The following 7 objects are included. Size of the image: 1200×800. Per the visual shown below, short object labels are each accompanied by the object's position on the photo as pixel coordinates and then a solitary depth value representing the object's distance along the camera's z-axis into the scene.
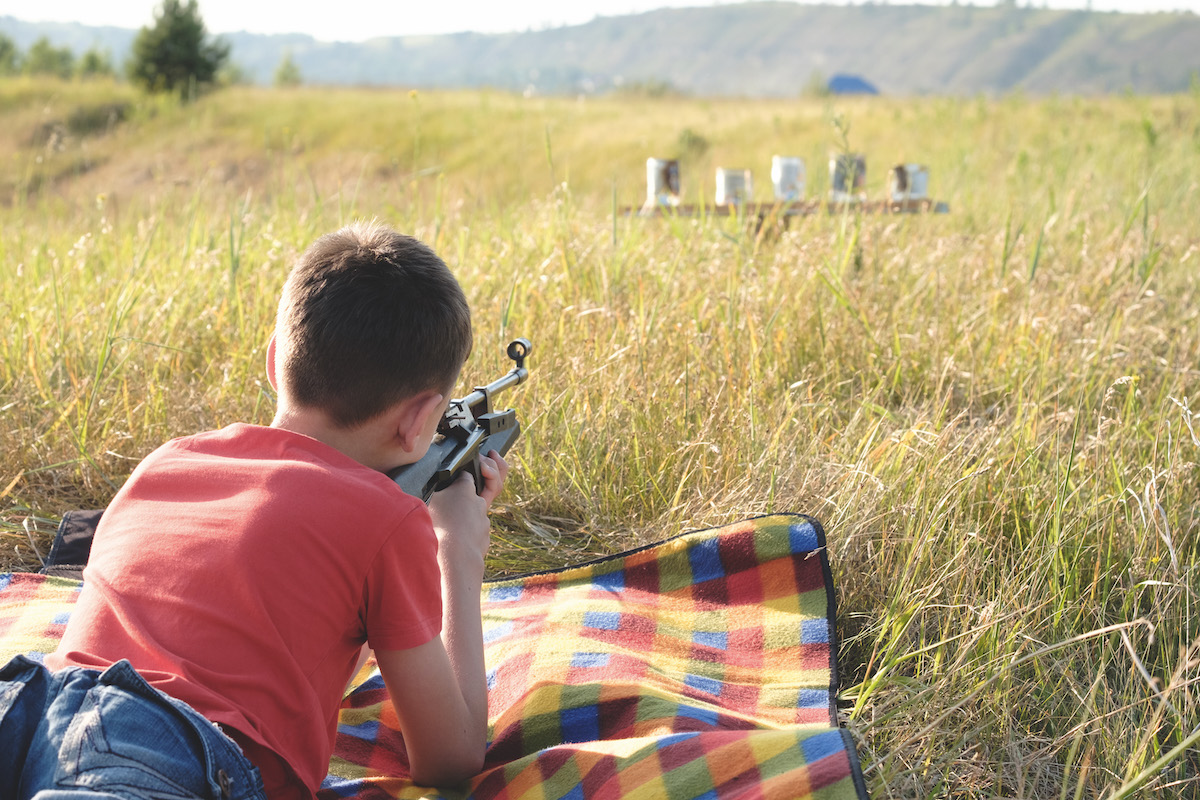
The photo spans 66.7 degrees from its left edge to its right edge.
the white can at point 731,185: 4.96
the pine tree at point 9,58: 25.15
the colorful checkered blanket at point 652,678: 1.41
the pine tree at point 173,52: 20.44
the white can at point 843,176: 3.32
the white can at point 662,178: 5.42
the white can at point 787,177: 5.51
